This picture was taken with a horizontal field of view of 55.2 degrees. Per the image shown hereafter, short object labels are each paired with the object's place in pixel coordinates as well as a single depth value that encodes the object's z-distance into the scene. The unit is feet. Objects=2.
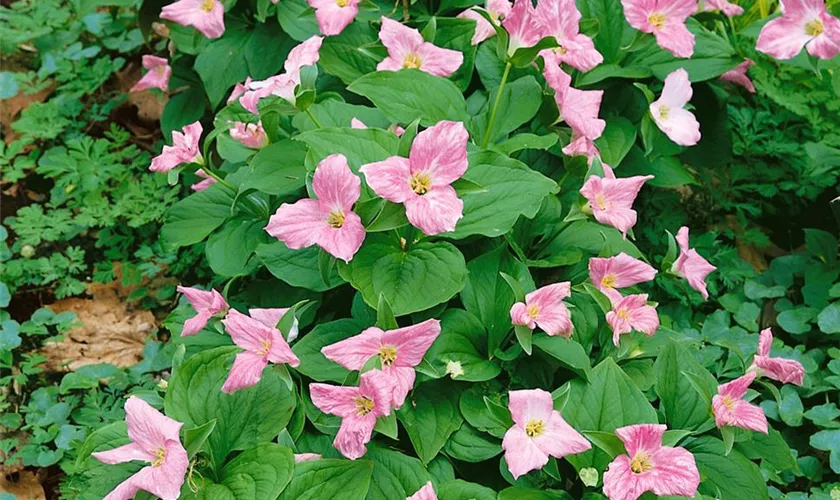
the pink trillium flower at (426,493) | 4.36
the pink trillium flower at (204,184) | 6.51
